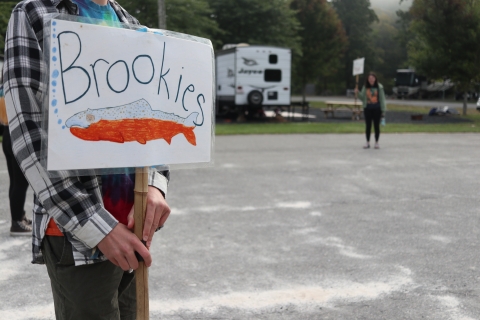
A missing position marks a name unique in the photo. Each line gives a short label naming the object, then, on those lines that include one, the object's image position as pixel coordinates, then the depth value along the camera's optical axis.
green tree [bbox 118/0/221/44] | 22.95
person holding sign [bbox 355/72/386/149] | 12.63
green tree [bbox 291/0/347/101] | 46.94
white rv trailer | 21.77
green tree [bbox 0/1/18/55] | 16.35
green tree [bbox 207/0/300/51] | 31.47
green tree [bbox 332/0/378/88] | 67.81
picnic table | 25.08
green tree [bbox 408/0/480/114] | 24.34
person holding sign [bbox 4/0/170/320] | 1.66
